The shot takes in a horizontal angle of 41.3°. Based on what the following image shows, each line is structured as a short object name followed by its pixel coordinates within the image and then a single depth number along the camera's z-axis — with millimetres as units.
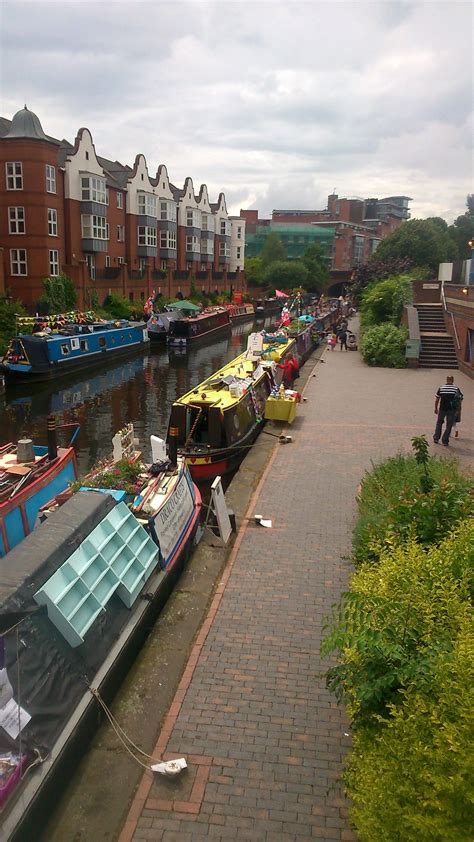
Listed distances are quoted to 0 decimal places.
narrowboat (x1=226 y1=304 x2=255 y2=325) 58509
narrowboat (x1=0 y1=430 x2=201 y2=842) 4590
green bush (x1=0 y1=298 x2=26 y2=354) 29234
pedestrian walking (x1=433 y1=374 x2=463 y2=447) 14039
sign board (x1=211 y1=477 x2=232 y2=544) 9555
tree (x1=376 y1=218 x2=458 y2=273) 50719
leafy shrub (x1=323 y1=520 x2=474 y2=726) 4004
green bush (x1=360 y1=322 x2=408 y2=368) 26844
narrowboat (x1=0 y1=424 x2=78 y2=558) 8688
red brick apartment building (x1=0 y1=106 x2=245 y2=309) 36312
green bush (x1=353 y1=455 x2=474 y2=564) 6574
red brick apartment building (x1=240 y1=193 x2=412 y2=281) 111875
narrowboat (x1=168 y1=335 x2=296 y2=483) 14109
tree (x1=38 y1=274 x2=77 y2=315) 36438
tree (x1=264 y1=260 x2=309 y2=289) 80562
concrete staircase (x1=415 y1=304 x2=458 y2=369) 26891
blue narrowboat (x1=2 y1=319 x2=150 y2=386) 27188
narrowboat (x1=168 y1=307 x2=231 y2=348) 41125
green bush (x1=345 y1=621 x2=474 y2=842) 2986
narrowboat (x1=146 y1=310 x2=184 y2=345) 41656
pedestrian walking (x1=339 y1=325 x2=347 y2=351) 33688
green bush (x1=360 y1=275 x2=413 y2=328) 32156
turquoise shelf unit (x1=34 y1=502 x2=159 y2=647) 5387
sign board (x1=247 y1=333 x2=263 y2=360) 21609
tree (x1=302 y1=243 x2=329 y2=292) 82938
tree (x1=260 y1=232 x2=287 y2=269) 96062
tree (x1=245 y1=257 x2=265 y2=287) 80312
